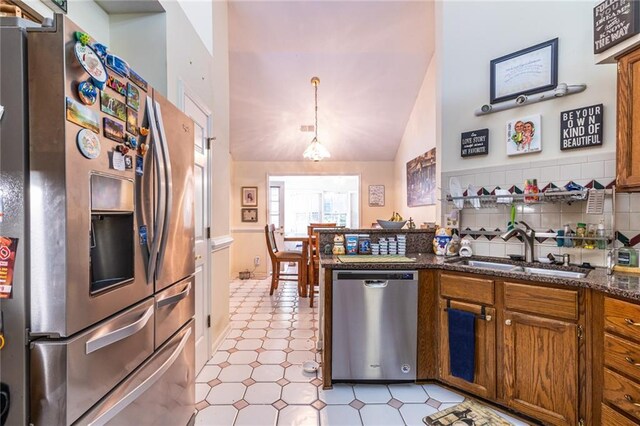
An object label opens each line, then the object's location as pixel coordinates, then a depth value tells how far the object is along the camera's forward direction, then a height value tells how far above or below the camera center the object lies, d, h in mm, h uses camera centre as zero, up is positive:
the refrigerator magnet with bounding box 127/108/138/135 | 1032 +323
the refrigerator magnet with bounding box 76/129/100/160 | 834 +198
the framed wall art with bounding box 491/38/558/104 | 1978 +986
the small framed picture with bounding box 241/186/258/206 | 5520 +240
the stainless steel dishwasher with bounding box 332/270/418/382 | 1950 -783
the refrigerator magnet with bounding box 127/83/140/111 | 1032 +413
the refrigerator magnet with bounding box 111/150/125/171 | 961 +167
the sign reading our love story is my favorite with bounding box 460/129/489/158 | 2277 +528
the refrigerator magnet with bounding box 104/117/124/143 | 932 +265
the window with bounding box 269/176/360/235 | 8164 +211
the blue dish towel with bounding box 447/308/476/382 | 1795 -847
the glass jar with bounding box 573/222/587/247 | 1824 -161
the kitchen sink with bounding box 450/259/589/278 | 1728 -392
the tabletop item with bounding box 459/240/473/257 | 2260 -316
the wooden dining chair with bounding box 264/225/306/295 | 4086 -679
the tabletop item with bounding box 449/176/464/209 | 2357 +156
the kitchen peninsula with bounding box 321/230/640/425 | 1330 -689
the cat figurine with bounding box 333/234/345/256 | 2383 -295
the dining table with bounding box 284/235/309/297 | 4082 -878
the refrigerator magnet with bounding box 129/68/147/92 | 1040 +484
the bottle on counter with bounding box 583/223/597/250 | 1797 -175
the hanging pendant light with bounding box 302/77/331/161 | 3773 +761
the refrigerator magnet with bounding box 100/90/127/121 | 917 +343
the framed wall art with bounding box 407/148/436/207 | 3711 +409
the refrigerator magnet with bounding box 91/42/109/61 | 888 +499
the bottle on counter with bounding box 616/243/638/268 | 1621 -274
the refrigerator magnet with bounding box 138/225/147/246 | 1096 -92
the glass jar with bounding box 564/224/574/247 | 1873 -178
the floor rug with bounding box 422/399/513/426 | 1633 -1208
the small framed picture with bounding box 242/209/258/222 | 5516 -103
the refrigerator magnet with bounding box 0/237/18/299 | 750 -138
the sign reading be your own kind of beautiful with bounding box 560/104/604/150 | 1784 +518
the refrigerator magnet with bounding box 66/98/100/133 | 802 +275
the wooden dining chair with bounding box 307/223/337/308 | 3744 -664
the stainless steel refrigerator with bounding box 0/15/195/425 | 770 -77
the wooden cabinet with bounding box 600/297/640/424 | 1254 -688
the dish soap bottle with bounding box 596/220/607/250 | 1739 -171
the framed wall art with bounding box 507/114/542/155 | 2025 +529
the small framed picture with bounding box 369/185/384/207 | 5688 +268
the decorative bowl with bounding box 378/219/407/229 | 2600 -135
